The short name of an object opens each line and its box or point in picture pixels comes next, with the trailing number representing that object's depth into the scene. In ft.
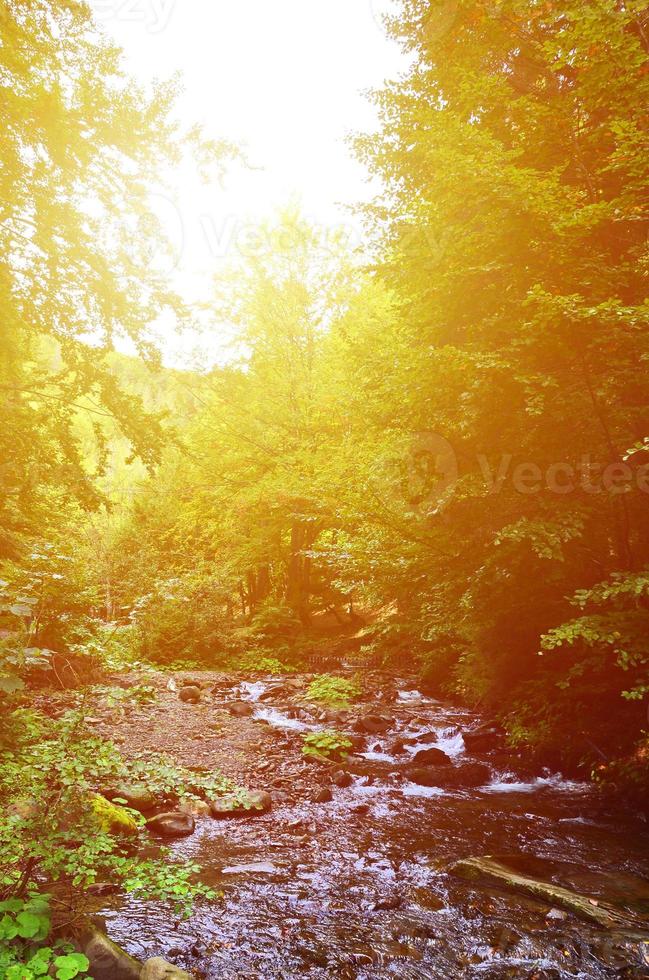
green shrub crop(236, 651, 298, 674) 51.34
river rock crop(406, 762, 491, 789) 24.54
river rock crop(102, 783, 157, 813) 19.42
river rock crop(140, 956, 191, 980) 10.83
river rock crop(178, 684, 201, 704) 38.44
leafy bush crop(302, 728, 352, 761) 27.21
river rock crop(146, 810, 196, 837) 18.45
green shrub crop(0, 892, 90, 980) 8.97
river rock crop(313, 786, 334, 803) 22.13
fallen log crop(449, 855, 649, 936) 13.88
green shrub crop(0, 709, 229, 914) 10.32
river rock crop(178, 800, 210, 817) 20.45
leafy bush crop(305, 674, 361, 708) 37.48
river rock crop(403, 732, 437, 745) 29.58
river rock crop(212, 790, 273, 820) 20.31
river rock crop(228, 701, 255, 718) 35.65
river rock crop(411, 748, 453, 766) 26.71
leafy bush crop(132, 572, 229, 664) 52.19
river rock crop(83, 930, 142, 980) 10.70
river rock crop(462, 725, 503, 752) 28.46
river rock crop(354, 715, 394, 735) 31.65
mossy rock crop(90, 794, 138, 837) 16.03
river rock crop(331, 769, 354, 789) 23.94
